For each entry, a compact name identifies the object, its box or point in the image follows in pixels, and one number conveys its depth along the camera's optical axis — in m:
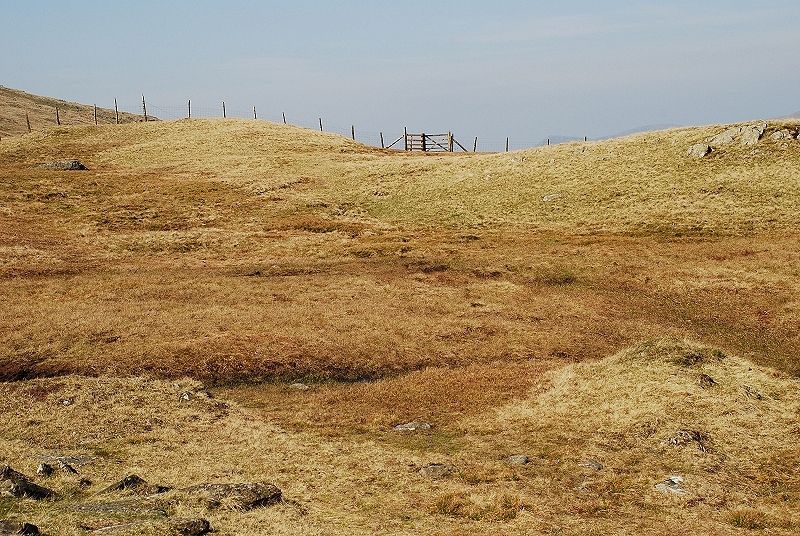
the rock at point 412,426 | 23.48
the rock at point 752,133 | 63.38
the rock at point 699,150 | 63.44
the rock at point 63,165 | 83.19
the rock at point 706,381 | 24.90
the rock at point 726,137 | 64.50
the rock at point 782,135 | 62.87
